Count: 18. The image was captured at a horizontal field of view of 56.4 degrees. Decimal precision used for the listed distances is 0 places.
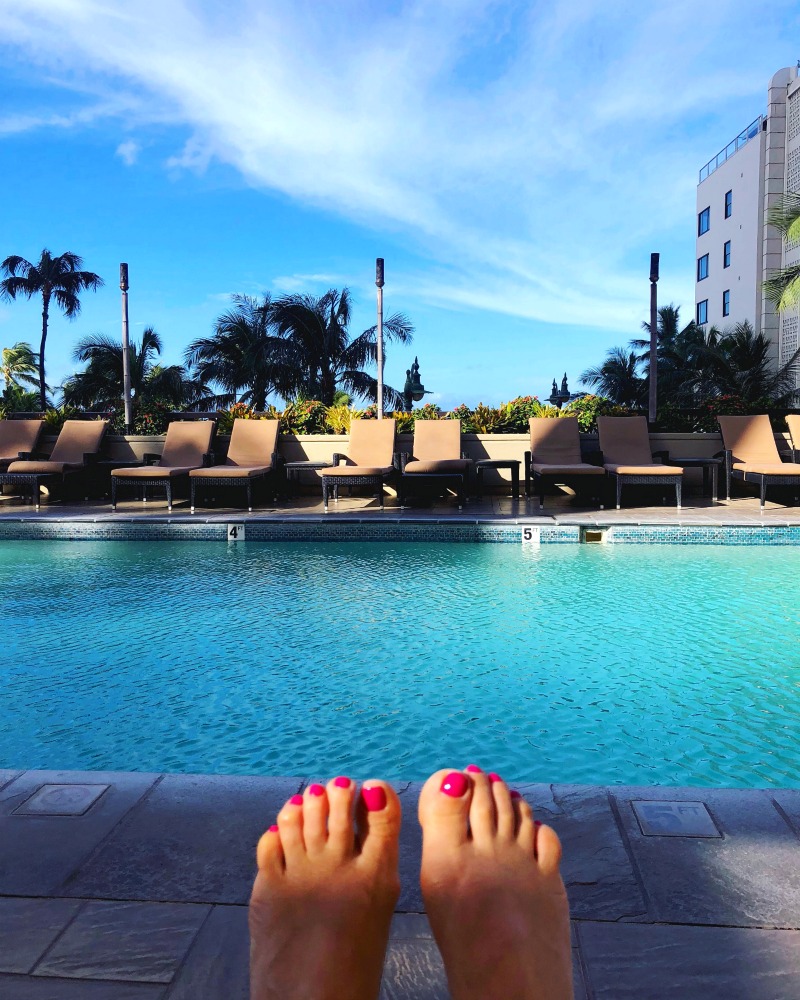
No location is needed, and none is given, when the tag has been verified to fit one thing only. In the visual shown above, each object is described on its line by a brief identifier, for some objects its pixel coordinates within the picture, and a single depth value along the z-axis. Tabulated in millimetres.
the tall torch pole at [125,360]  10711
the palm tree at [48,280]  32125
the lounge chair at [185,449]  9023
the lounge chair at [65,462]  8703
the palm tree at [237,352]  25000
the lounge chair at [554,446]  9008
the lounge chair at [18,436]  9666
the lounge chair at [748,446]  8641
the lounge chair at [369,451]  8633
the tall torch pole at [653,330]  10234
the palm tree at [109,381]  28250
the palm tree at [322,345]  24438
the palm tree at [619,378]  30908
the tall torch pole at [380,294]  10953
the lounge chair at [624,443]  9125
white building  24906
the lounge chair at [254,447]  9273
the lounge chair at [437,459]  8664
